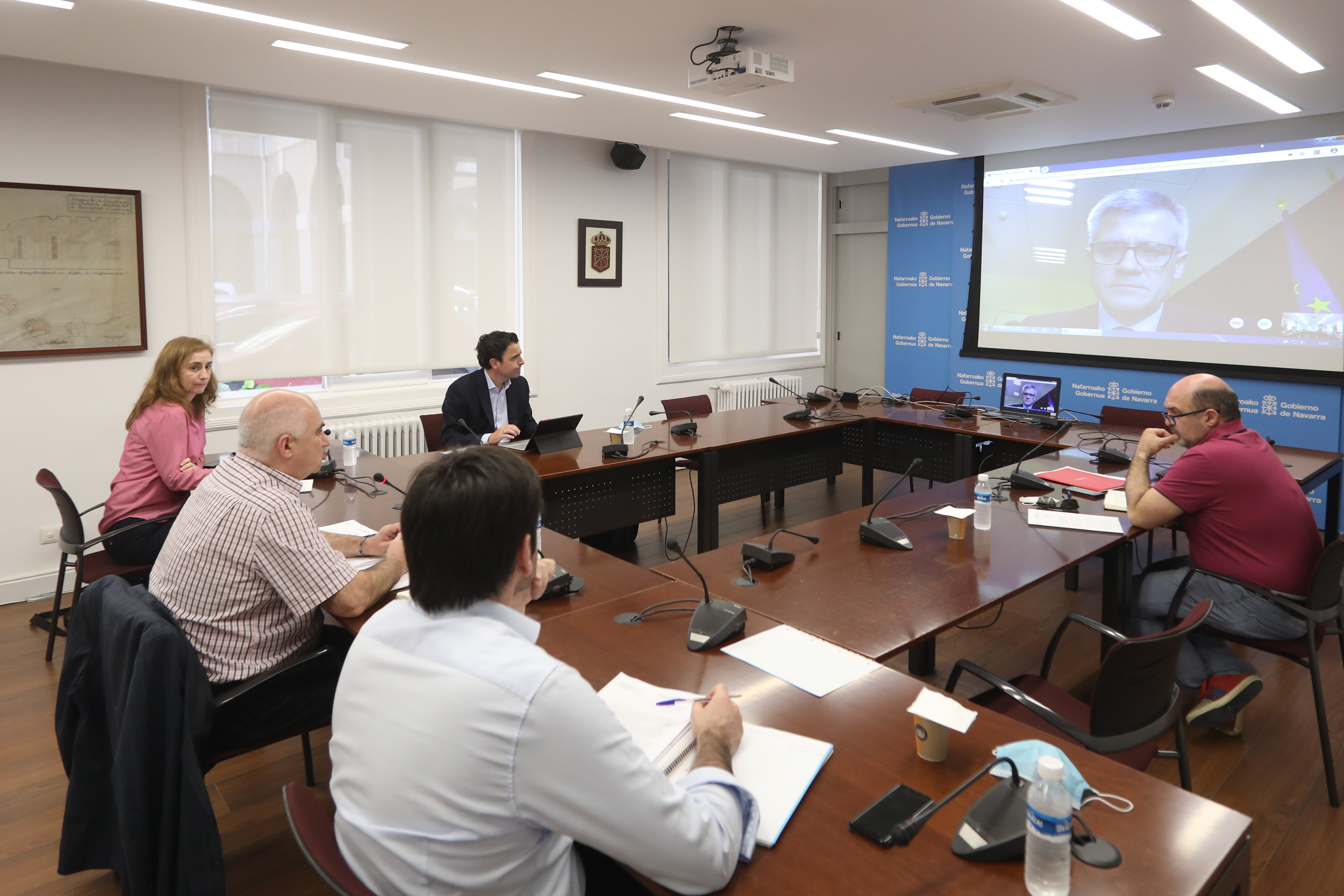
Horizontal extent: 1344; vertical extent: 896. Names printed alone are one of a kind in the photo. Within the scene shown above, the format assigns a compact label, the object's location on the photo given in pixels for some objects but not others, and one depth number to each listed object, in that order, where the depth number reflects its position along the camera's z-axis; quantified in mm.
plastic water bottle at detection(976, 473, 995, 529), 2977
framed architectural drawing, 4105
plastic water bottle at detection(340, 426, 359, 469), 3801
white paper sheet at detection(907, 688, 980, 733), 1395
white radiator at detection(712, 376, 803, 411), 7625
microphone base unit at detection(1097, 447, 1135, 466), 3977
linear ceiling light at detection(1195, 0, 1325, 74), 3324
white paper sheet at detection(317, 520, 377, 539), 2789
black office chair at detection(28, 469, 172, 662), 3229
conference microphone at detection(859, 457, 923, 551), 2730
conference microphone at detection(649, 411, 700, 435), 4750
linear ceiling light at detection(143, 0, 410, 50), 3184
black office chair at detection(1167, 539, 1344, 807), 2498
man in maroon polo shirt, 2754
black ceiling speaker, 6383
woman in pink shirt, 3354
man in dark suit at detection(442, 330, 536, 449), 4293
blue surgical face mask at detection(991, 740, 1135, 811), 1323
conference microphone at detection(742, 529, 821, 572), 2506
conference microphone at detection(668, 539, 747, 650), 1899
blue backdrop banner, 6715
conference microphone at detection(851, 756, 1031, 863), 1196
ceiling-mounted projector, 3662
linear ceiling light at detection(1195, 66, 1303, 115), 4262
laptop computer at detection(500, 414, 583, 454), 4172
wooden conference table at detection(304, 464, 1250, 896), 1157
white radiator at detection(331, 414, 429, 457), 5379
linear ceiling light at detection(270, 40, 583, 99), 3746
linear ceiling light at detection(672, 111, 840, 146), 5234
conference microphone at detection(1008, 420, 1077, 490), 3492
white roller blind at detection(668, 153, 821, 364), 7191
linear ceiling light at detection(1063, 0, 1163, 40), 3277
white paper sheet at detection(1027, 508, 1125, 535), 3006
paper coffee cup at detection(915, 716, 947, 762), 1412
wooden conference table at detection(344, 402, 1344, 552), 3992
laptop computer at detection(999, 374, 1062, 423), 5234
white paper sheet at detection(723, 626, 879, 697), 1753
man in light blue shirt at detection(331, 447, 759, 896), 1044
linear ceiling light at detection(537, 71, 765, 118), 4328
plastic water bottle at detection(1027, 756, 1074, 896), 1106
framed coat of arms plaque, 6449
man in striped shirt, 1945
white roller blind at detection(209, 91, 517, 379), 4875
